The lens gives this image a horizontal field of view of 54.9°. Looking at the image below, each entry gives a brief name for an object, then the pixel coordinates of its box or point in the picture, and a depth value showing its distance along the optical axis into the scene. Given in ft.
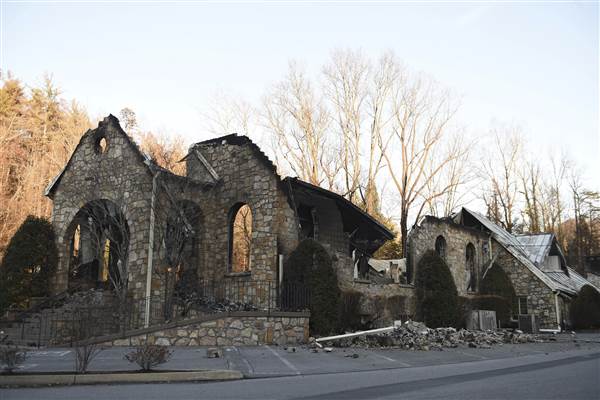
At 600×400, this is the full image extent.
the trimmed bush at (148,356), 30.68
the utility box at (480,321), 74.79
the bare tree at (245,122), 118.51
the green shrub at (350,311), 60.23
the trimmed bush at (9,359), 28.76
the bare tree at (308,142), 116.57
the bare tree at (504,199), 141.38
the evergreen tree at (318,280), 54.19
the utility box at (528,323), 79.97
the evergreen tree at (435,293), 73.51
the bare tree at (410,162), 116.37
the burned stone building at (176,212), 57.16
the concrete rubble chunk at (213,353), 39.32
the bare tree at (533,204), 144.15
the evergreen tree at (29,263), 60.49
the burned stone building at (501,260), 88.94
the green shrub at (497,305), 89.92
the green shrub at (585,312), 93.30
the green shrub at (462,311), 74.84
